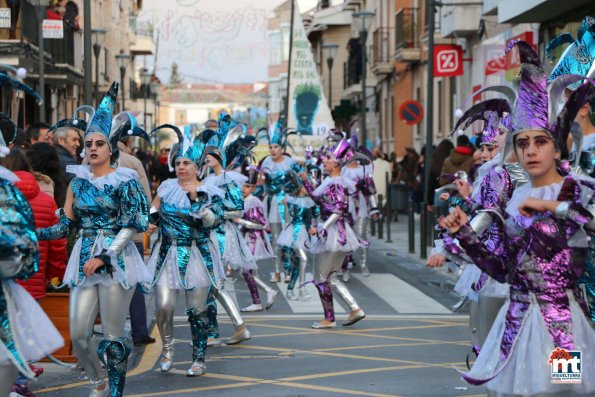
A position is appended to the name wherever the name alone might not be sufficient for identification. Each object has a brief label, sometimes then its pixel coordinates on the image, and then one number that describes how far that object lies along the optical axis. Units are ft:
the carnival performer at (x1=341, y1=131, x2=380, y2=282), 63.67
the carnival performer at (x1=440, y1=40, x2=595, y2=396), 20.10
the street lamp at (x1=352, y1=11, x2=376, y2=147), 112.68
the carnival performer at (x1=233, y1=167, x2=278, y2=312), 55.31
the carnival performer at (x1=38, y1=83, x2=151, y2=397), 28.53
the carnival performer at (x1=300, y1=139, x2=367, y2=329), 43.57
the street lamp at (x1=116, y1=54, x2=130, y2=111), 147.99
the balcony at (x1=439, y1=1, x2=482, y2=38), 104.47
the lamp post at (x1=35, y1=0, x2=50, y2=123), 73.51
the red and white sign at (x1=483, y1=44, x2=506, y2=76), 85.40
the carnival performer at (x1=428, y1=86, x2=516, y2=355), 22.22
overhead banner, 118.32
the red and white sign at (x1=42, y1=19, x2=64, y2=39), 75.25
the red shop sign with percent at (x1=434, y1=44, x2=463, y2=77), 95.61
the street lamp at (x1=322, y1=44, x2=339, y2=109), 143.64
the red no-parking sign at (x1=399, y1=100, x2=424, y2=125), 96.89
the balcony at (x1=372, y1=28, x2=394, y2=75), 163.43
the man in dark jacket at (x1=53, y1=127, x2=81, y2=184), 39.88
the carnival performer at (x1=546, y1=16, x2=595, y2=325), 24.53
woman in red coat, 30.50
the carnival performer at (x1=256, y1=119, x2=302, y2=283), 61.72
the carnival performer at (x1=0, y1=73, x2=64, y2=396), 20.53
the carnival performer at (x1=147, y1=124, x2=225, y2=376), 34.19
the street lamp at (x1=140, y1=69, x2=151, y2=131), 176.55
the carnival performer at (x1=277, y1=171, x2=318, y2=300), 54.03
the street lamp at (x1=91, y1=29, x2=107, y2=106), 122.31
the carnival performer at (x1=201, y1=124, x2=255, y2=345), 39.45
